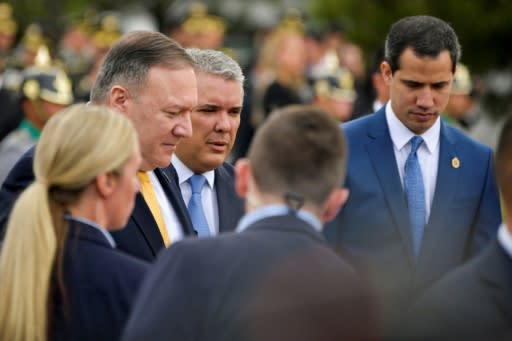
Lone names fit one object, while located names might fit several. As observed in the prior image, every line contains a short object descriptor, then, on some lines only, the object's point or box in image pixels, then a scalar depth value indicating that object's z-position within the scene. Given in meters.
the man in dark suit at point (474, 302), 6.73
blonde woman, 7.25
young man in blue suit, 10.67
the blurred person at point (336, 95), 24.53
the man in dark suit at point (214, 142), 11.27
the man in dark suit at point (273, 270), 6.64
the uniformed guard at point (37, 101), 17.05
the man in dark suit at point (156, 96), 10.12
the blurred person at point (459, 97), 22.81
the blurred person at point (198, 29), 27.81
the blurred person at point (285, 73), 24.09
